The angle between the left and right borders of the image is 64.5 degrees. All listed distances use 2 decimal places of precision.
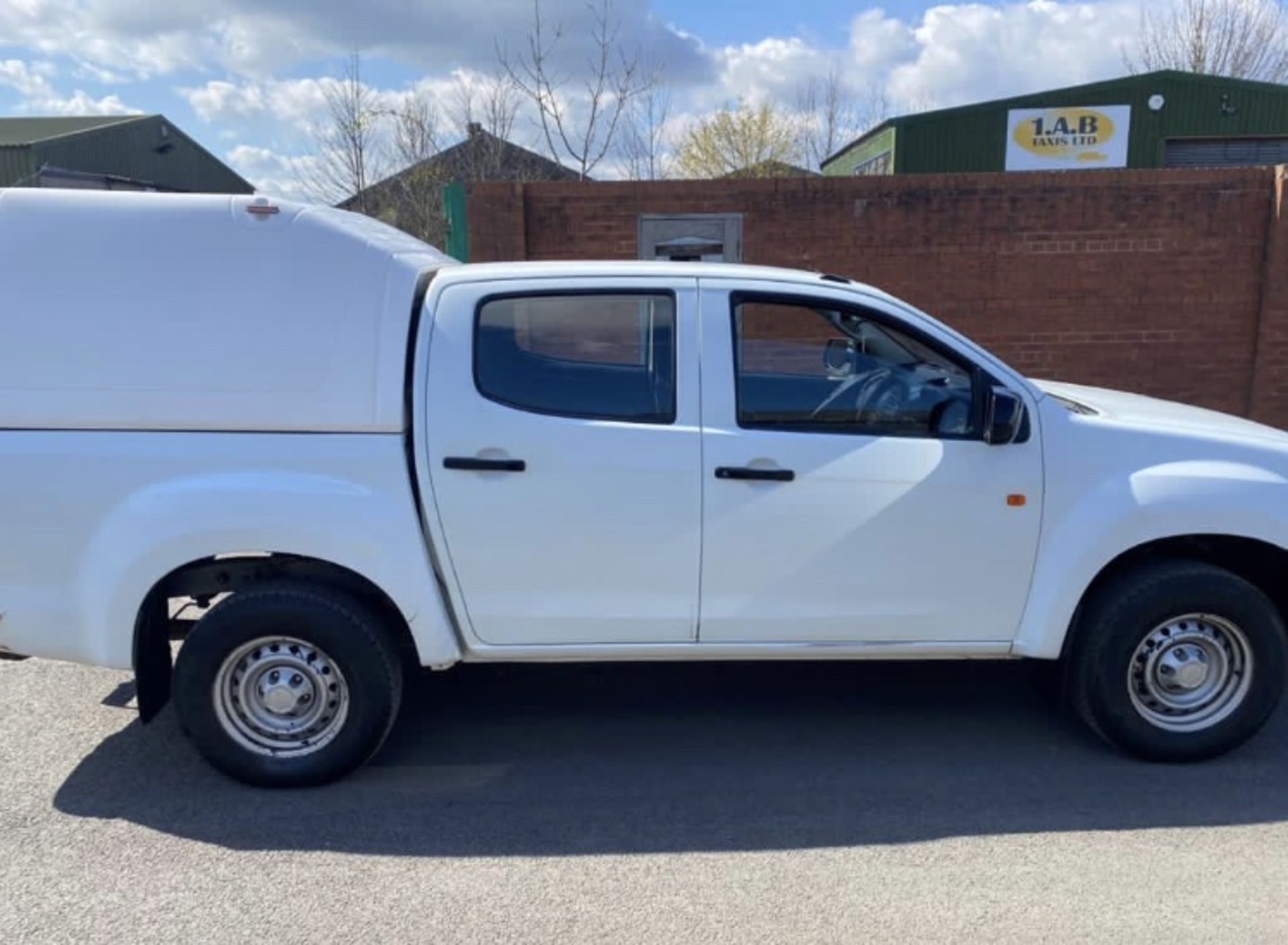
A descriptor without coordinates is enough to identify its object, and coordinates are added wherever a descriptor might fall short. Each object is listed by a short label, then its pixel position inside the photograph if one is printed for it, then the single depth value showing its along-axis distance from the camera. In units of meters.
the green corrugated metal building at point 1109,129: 17.69
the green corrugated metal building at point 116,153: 26.84
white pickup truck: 3.57
